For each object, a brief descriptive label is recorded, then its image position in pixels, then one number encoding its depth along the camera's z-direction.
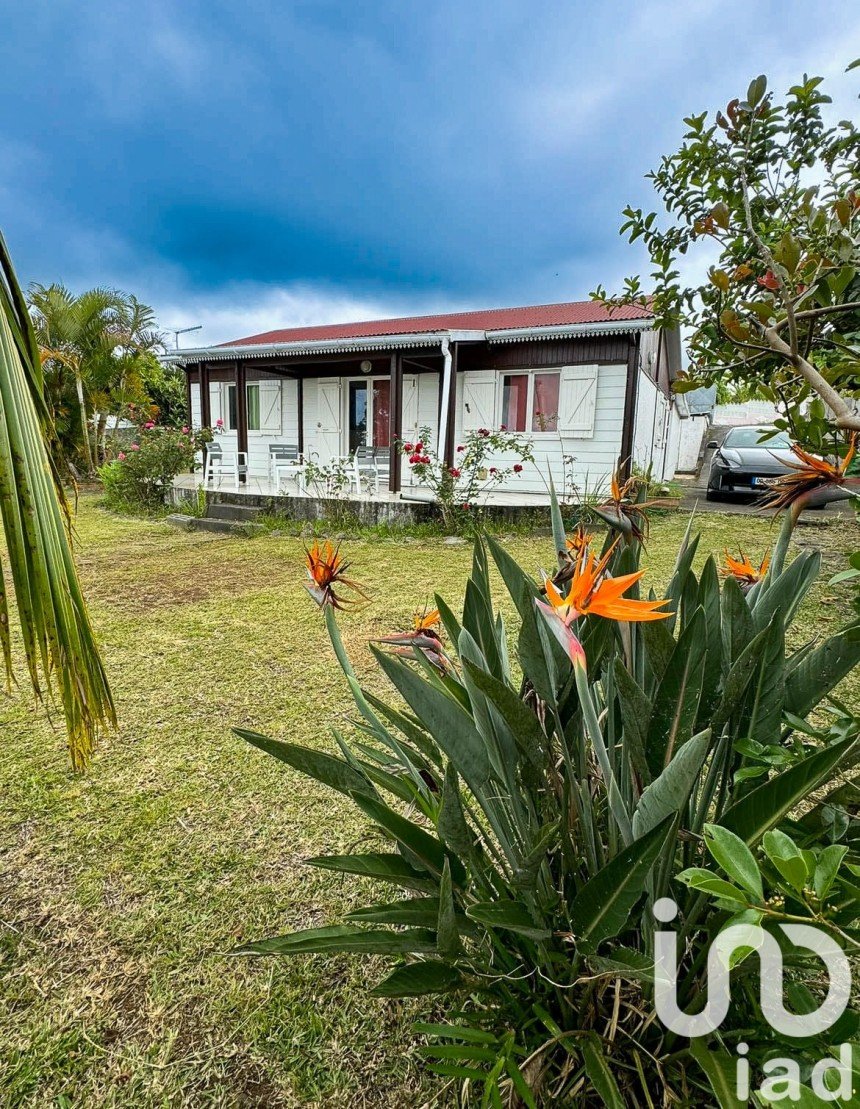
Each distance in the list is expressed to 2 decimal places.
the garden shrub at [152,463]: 9.45
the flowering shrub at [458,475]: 7.28
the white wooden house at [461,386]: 8.87
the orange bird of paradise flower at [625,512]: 0.76
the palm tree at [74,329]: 11.62
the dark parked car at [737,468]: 8.83
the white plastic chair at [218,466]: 10.06
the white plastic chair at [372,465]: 9.01
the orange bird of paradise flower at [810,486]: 0.67
